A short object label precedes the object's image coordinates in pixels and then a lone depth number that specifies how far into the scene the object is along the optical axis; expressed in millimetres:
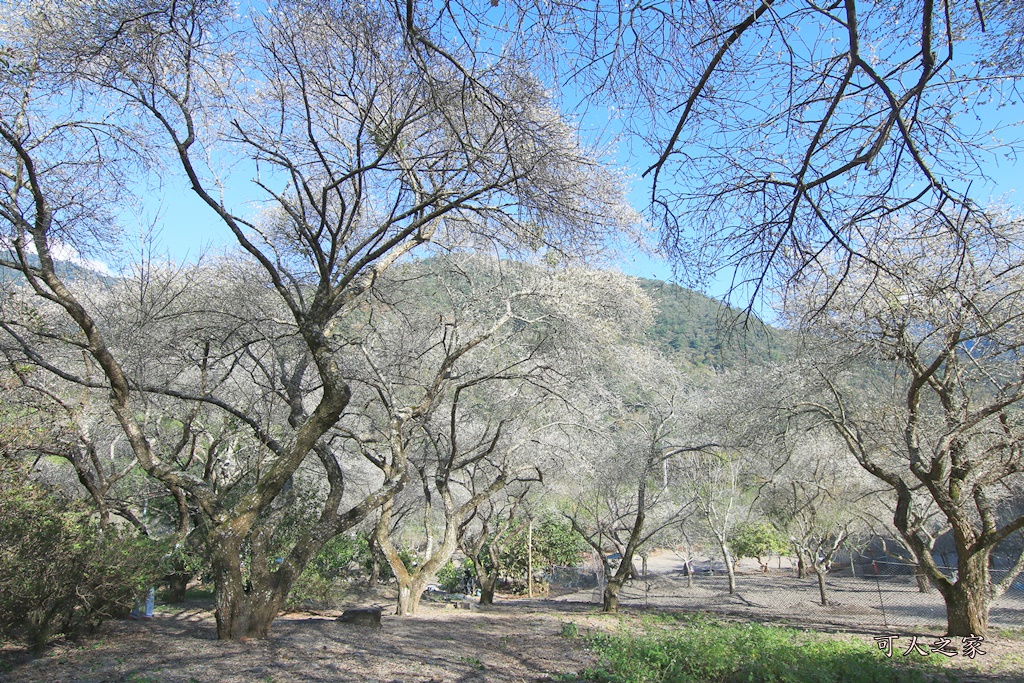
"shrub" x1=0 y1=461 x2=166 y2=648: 5039
